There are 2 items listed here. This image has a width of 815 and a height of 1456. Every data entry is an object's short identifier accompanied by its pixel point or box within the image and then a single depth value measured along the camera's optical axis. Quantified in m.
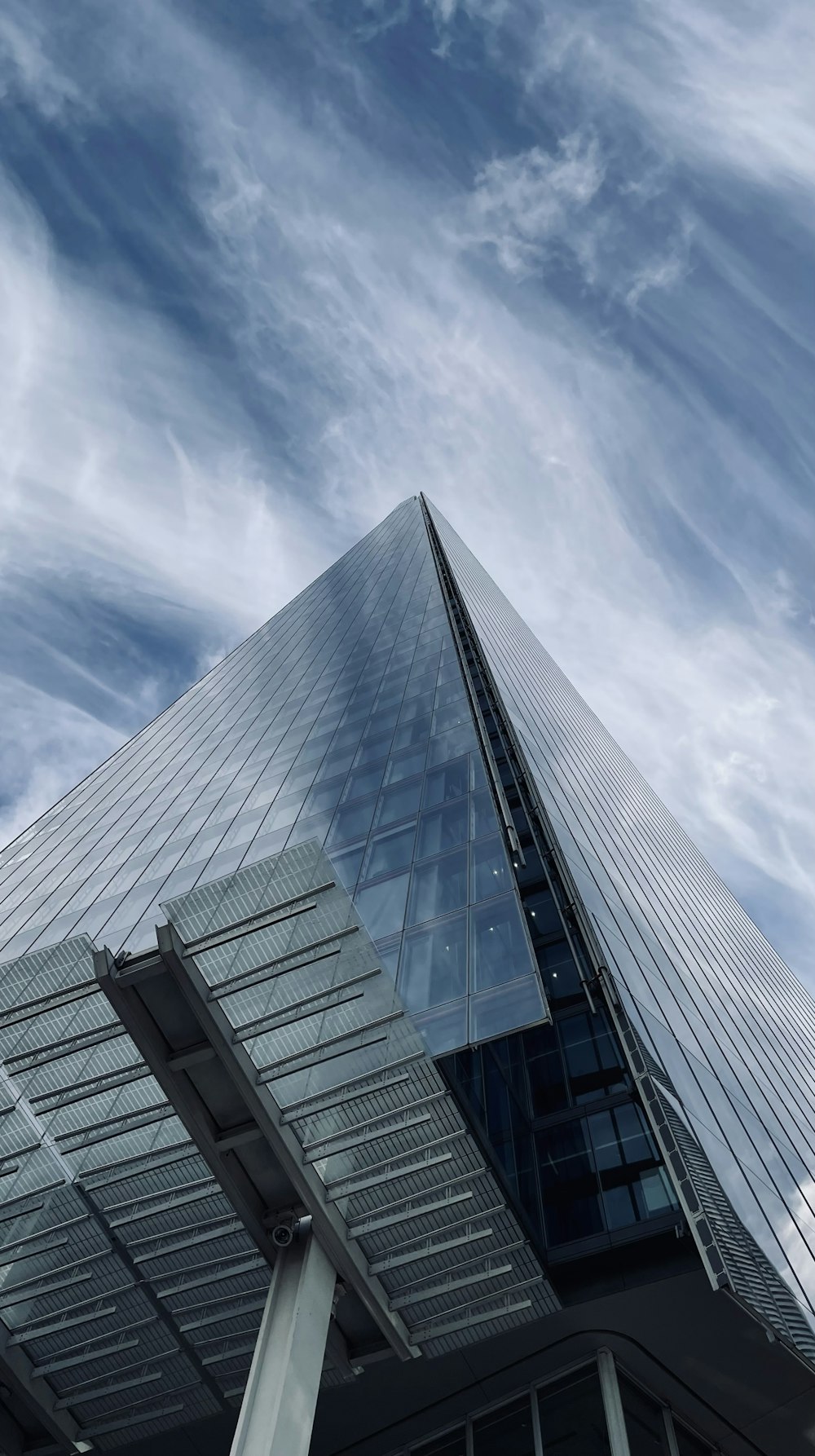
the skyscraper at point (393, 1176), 13.84
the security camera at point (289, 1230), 14.15
